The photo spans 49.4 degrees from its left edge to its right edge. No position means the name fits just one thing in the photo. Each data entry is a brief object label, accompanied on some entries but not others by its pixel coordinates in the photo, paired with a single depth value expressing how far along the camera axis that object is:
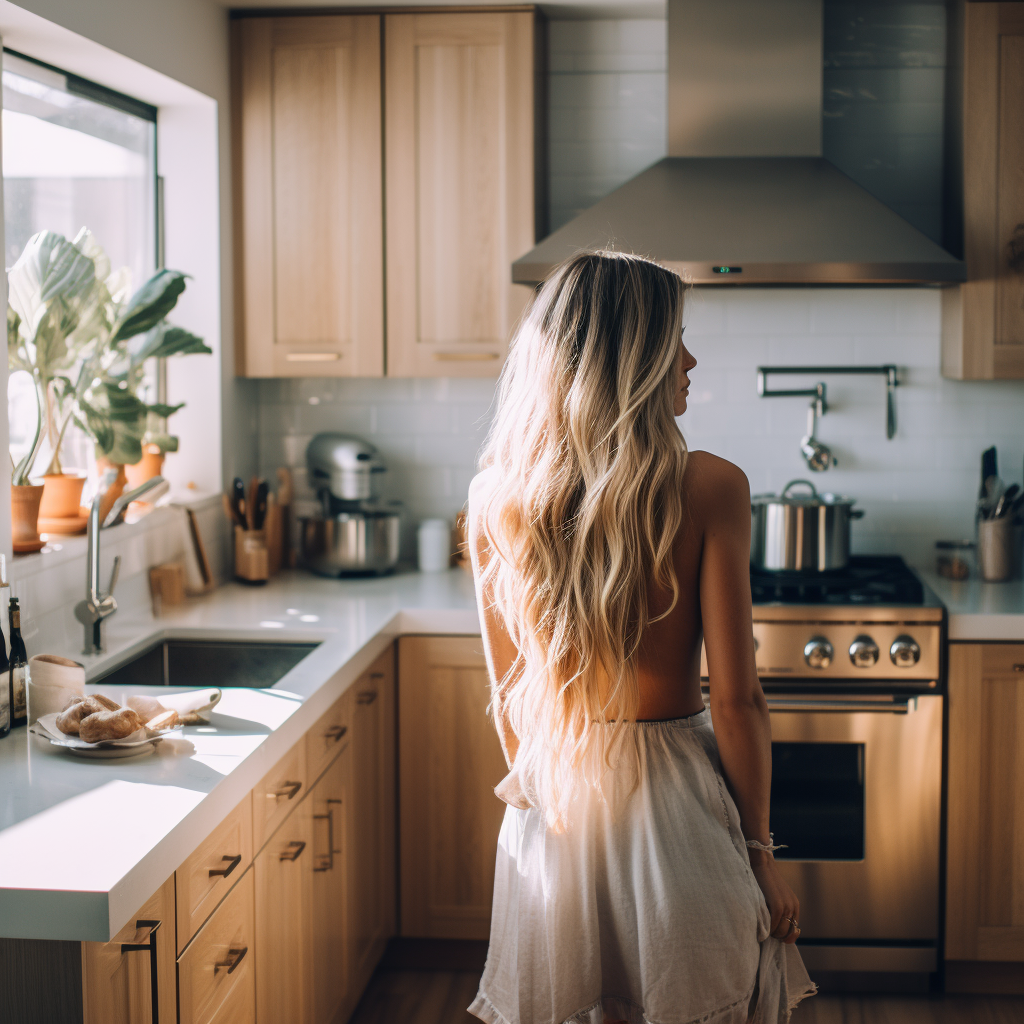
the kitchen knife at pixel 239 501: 3.08
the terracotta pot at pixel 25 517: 2.22
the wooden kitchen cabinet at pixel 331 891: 2.17
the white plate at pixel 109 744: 1.57
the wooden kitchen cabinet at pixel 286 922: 1.84
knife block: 3.04
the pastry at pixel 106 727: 1.56
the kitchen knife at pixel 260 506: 3.07
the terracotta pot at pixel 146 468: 2.87
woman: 1.31
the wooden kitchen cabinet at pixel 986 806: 2.63
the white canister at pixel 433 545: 3.21
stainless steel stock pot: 2.85
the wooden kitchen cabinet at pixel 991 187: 2.81
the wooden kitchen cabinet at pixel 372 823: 2.46
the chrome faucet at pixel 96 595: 2.22
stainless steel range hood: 2.63
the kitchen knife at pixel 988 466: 3.10
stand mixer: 3.08
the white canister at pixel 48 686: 1.75
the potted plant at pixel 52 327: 2.27
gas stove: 2.63
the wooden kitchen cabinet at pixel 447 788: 2.74
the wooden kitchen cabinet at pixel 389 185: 2.97
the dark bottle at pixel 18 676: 1.76
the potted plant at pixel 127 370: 2.52
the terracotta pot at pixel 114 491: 2.49
